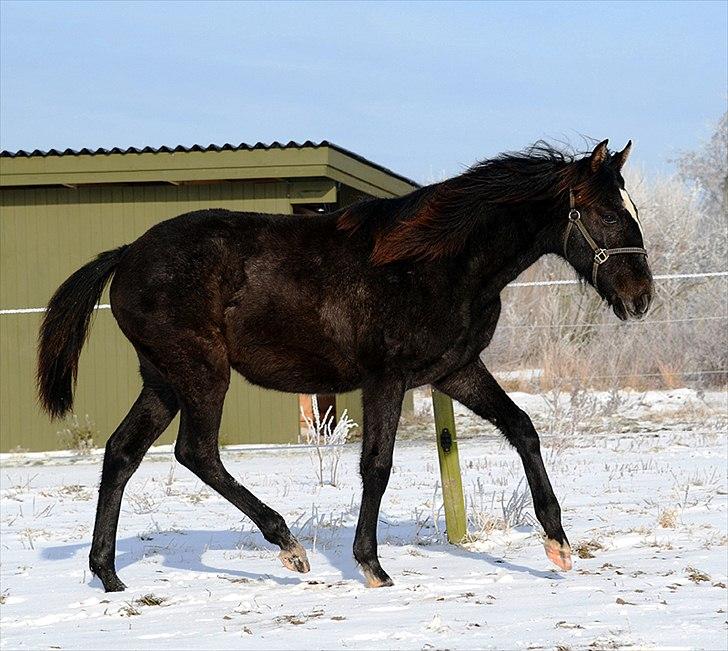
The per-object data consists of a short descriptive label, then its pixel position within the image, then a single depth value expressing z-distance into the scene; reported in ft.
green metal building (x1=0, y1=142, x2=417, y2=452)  86.79
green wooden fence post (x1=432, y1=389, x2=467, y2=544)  43.27
